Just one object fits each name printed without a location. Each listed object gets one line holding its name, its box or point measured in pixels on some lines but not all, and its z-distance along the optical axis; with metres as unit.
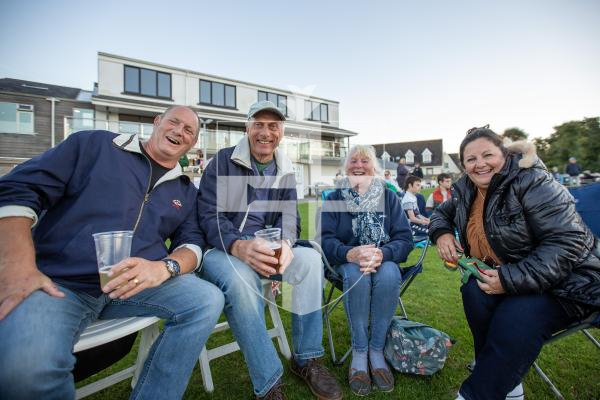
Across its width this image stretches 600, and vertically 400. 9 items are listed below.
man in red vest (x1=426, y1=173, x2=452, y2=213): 6.09
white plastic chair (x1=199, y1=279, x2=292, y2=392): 1.77
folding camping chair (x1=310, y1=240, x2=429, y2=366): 2.01
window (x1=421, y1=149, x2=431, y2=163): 51.00
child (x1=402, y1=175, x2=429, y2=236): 5.36
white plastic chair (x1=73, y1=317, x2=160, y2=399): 1.12
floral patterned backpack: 1.81
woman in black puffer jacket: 1.32
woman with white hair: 1.86
